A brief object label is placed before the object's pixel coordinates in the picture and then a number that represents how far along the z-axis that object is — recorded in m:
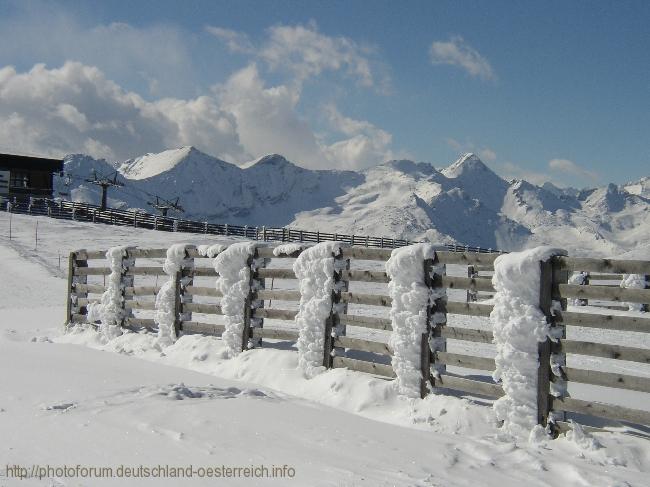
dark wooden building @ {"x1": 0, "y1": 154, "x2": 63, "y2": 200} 57.12
